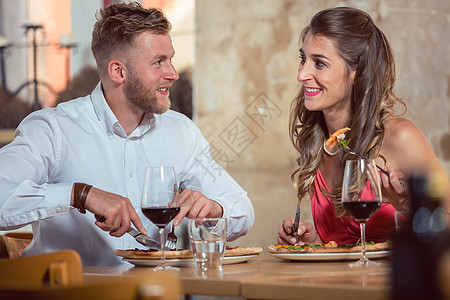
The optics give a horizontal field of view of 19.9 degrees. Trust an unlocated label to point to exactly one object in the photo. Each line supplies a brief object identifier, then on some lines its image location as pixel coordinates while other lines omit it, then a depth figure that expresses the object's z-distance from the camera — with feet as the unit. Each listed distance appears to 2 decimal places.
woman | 10.64
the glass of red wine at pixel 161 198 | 8.60
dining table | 7.51
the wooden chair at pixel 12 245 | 10.32
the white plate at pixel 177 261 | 8.83
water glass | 8.50
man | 9.81
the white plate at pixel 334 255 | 8.85
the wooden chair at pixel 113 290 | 6.53
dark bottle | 5.96
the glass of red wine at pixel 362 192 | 8.52
